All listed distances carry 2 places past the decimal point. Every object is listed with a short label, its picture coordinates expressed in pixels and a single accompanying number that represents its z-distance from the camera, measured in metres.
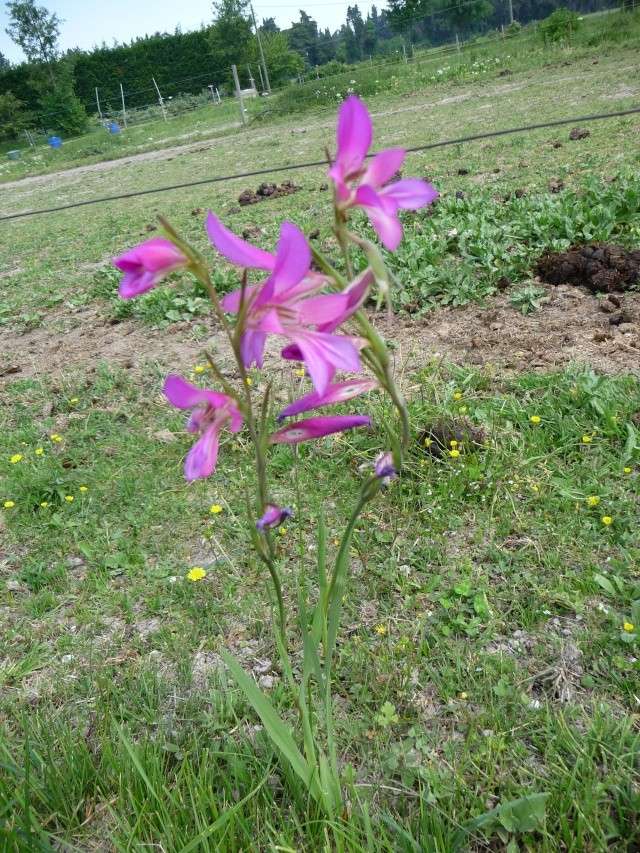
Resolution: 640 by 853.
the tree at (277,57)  36.66
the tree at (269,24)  72.48
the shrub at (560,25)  19.11
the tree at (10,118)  32.45
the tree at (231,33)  33.78
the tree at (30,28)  39.69
